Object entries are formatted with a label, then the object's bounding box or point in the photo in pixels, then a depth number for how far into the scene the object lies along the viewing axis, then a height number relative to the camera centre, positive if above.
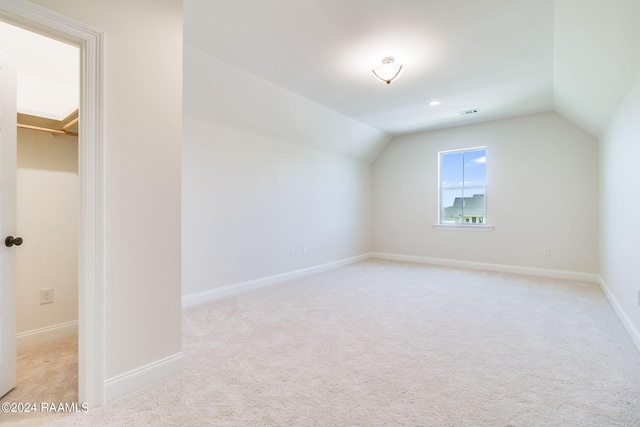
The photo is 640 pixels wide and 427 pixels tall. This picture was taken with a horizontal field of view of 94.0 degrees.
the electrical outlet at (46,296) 2.43 -0.67
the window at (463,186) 5.41 +0.48
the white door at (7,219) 1.66 -0.03
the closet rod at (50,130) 2.22 +0.65
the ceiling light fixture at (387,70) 2.98 +1.46
